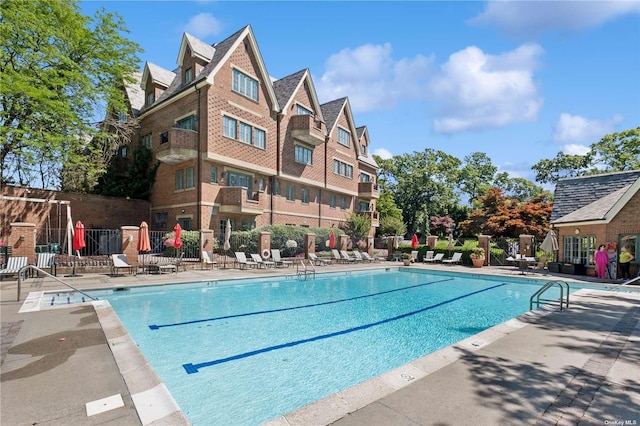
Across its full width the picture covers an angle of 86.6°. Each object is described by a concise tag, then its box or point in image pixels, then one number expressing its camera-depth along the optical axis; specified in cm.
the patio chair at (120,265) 1481
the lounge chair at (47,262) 1384
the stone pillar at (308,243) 2511
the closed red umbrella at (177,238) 1642
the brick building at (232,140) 2295
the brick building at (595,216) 1712
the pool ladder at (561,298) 875
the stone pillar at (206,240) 1886
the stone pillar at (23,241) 1338
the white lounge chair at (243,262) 1940
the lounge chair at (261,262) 1988
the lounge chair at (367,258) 2666
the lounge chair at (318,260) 2386
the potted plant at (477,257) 2350
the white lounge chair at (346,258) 2528
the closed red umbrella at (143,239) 1527
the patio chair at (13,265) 1229
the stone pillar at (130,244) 1606
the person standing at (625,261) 1652
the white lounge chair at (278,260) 2092
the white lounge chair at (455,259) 2472
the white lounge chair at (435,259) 2560
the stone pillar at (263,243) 2188
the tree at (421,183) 4866
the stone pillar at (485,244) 2410
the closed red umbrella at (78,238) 1445
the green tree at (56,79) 1906
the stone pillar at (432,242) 2764
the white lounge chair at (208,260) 1800
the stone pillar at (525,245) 2359
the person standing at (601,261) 1730
